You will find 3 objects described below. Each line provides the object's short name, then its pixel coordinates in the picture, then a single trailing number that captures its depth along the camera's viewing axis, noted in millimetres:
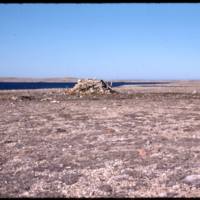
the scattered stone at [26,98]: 28547
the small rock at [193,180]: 6915
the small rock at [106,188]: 6672
